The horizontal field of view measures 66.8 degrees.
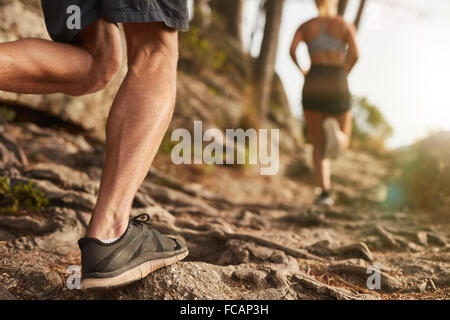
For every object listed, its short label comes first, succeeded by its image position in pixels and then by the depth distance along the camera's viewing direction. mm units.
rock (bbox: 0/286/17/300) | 1420
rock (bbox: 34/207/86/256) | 2105
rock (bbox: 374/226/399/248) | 2703
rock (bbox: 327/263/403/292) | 1805
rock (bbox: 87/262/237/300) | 1462
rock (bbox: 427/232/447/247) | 2727
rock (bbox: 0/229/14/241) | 2089
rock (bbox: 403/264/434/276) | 1983
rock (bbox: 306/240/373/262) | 2279
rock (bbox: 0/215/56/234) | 2240
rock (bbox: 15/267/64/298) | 1560
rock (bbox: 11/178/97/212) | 2605
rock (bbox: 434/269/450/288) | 1831
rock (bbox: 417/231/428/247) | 2752
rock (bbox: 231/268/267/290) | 1690
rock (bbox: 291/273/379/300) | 1523
